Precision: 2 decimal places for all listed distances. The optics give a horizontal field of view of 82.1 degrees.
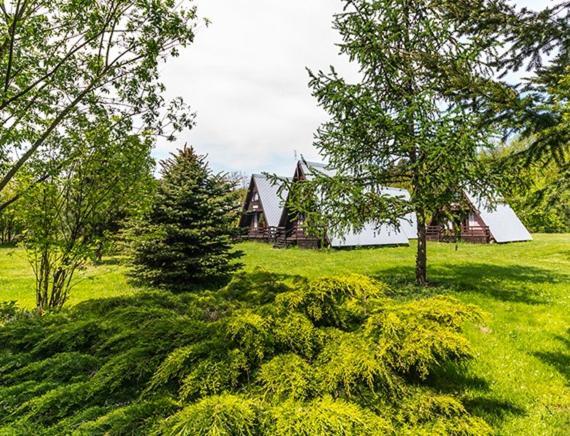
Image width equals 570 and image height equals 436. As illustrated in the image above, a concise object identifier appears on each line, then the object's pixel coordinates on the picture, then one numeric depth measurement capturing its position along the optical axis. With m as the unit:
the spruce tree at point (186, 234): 10.49
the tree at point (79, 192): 5.90
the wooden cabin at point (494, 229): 22.88
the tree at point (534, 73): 6.11
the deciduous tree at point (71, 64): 5.27
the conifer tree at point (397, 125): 7.47
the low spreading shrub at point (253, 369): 1.83
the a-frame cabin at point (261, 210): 25.86
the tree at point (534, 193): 6.50
